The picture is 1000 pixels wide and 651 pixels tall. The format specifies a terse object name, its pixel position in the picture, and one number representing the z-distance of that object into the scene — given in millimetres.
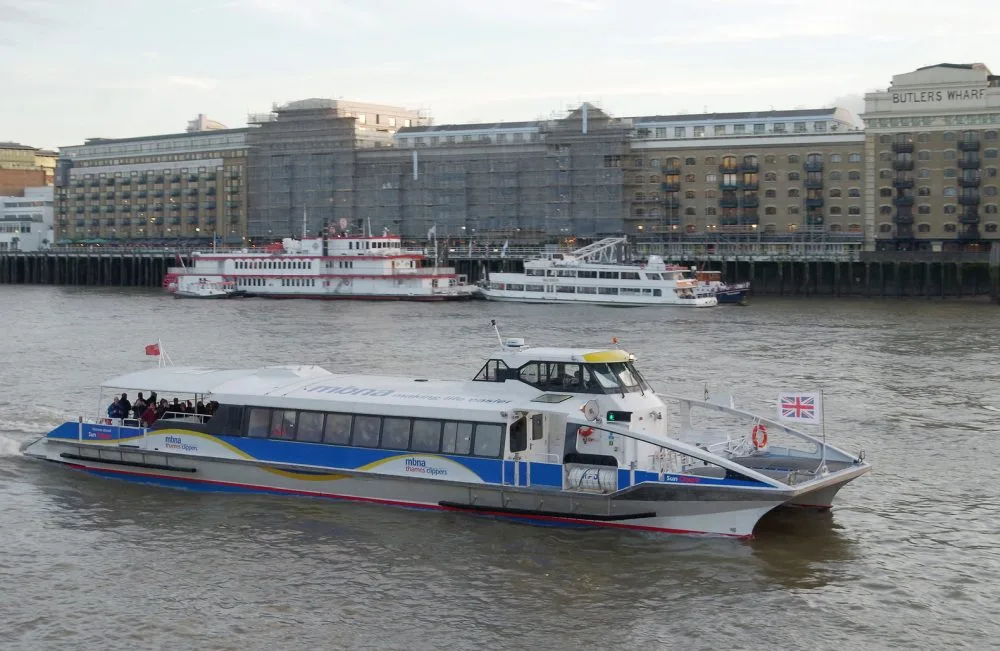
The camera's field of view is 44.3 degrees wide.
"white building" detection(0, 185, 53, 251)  158000
